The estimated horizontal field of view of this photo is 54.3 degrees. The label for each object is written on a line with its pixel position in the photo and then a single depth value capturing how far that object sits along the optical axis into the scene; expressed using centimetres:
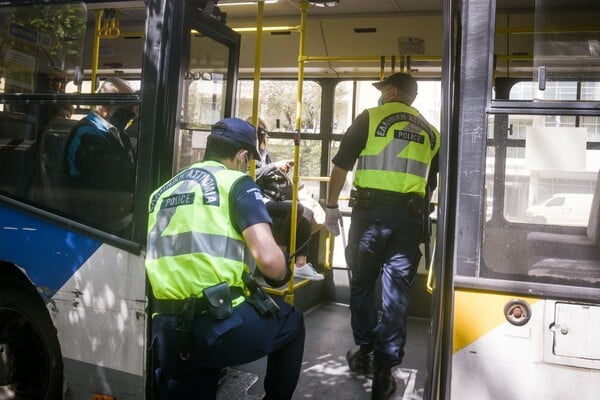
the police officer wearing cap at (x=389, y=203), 357
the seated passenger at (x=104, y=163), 287
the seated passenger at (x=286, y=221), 530
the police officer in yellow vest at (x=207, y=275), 232
